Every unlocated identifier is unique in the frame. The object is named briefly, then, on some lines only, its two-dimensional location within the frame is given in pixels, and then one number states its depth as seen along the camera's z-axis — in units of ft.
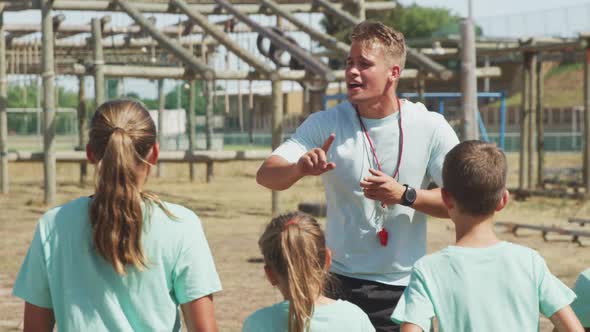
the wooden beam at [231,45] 45.34
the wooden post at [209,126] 64.81
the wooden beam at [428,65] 49.85
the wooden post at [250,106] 52.75
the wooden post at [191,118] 65.57
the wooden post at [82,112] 59.62
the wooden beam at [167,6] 49.75
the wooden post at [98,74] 46.47
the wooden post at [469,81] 32.37
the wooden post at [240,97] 53.38
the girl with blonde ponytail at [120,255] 9.43
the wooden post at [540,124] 59.57
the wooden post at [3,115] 55.21
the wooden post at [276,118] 45.55
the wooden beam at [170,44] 43.70
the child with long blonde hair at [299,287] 9.71
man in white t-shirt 12.41
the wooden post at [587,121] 54.29
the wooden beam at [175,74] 46.03
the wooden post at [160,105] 67.31
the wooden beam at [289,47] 44.88
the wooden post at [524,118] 58.39
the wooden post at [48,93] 48.01
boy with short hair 9.98
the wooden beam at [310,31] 52.42
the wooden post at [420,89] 55.95
